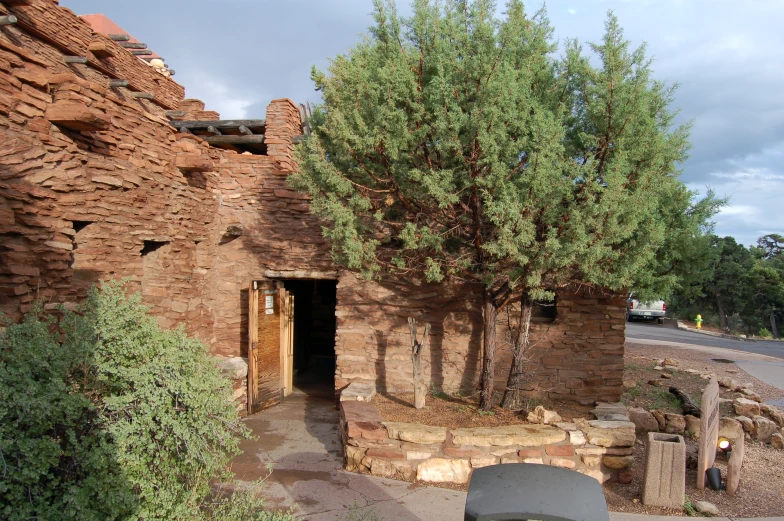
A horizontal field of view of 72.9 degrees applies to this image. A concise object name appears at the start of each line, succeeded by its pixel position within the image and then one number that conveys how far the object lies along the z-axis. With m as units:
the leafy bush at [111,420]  2.98
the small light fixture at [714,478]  5.45
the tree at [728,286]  26.03
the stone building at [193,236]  5.00
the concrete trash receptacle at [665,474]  5.06
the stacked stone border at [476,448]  5.51
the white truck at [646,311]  24.75
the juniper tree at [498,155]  5.34
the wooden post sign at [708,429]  5.26
